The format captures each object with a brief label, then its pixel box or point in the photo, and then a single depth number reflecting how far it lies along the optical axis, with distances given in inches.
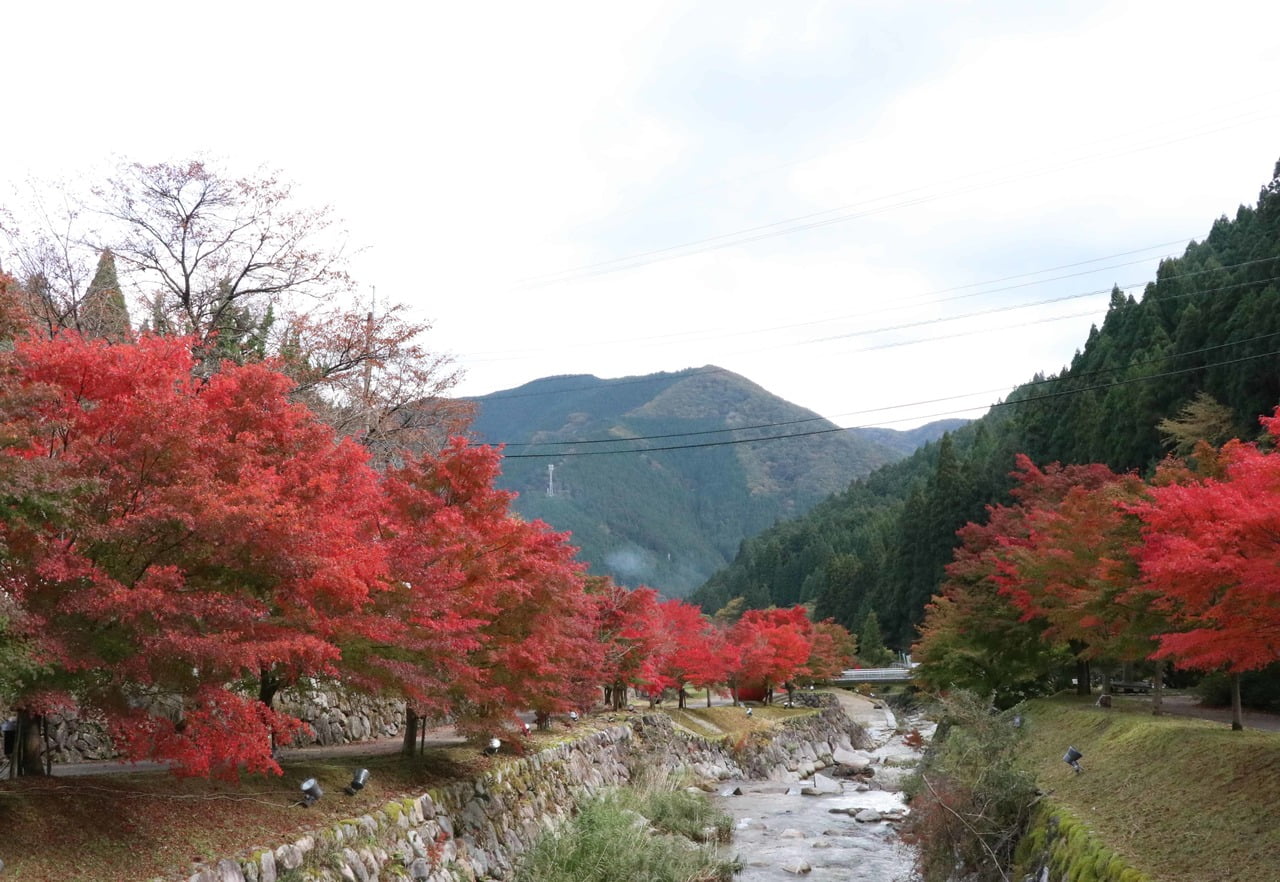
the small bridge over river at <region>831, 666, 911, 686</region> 3120.1
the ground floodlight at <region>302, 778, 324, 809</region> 570.9
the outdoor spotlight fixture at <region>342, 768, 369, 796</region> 621.3
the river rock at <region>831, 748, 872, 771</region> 1787.6
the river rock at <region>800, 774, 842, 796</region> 1457.9
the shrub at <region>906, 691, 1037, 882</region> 704.4
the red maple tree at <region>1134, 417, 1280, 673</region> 526.3
